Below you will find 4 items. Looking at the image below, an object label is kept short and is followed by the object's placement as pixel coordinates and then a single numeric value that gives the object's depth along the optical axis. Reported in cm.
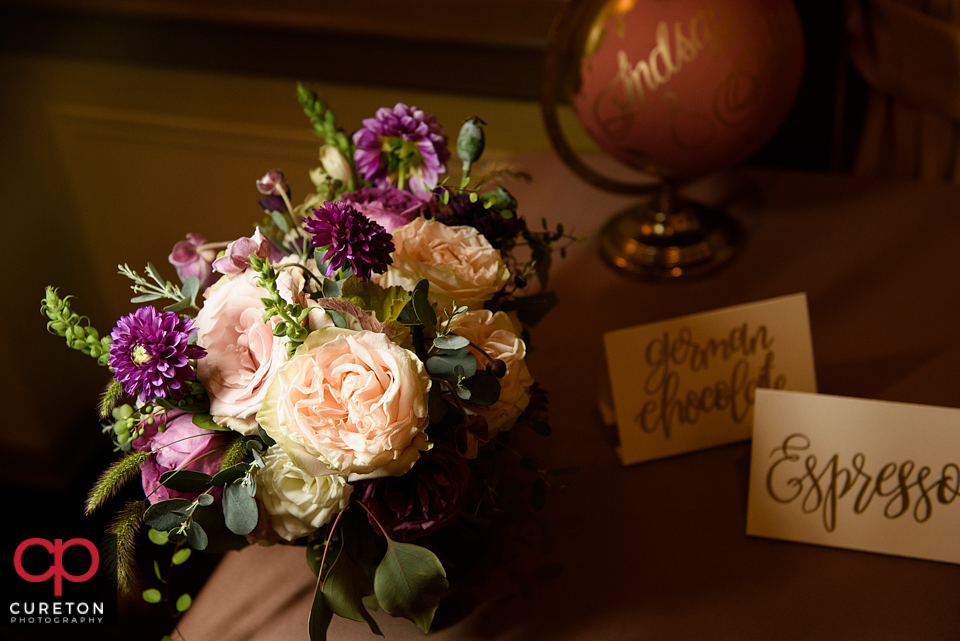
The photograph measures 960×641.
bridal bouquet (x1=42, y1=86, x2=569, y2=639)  44
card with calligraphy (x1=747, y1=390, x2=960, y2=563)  60
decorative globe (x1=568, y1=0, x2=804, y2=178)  75
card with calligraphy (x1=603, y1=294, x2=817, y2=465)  69
